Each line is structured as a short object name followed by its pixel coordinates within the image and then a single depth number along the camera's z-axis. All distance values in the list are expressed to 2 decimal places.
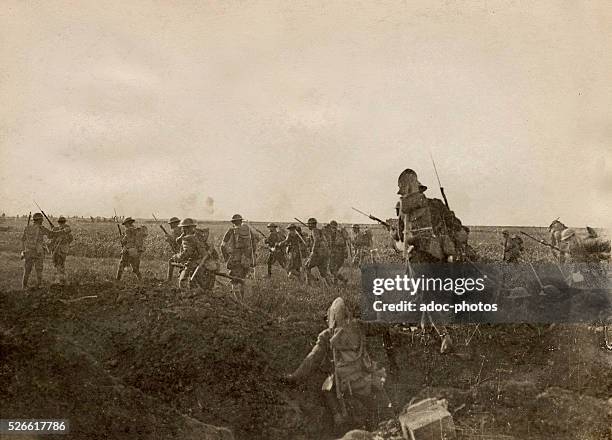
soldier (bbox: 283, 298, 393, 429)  8.09
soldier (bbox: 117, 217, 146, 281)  10.59
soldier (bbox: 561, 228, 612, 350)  9.88
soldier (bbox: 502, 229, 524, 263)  10.73
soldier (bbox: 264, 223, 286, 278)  12.41
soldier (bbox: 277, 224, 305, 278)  12.23
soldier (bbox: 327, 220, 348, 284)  11.52
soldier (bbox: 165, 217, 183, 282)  10.91
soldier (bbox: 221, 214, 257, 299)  11.16
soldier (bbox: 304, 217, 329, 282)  11.68
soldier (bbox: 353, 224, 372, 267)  11.51
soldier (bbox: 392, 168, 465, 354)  9.02
